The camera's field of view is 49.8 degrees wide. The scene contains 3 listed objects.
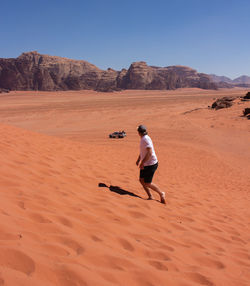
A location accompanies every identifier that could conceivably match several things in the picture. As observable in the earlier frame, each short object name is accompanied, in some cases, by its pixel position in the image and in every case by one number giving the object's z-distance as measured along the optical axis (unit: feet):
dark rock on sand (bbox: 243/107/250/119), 71.66
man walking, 15.98
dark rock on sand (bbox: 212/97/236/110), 90.49
